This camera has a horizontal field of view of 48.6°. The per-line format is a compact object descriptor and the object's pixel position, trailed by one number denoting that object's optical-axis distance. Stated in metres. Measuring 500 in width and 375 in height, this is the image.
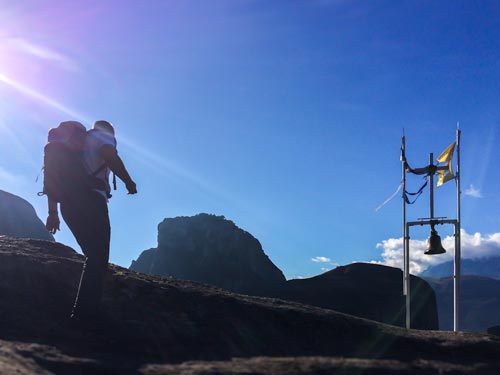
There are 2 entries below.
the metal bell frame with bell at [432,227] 14.75
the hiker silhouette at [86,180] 7.59
